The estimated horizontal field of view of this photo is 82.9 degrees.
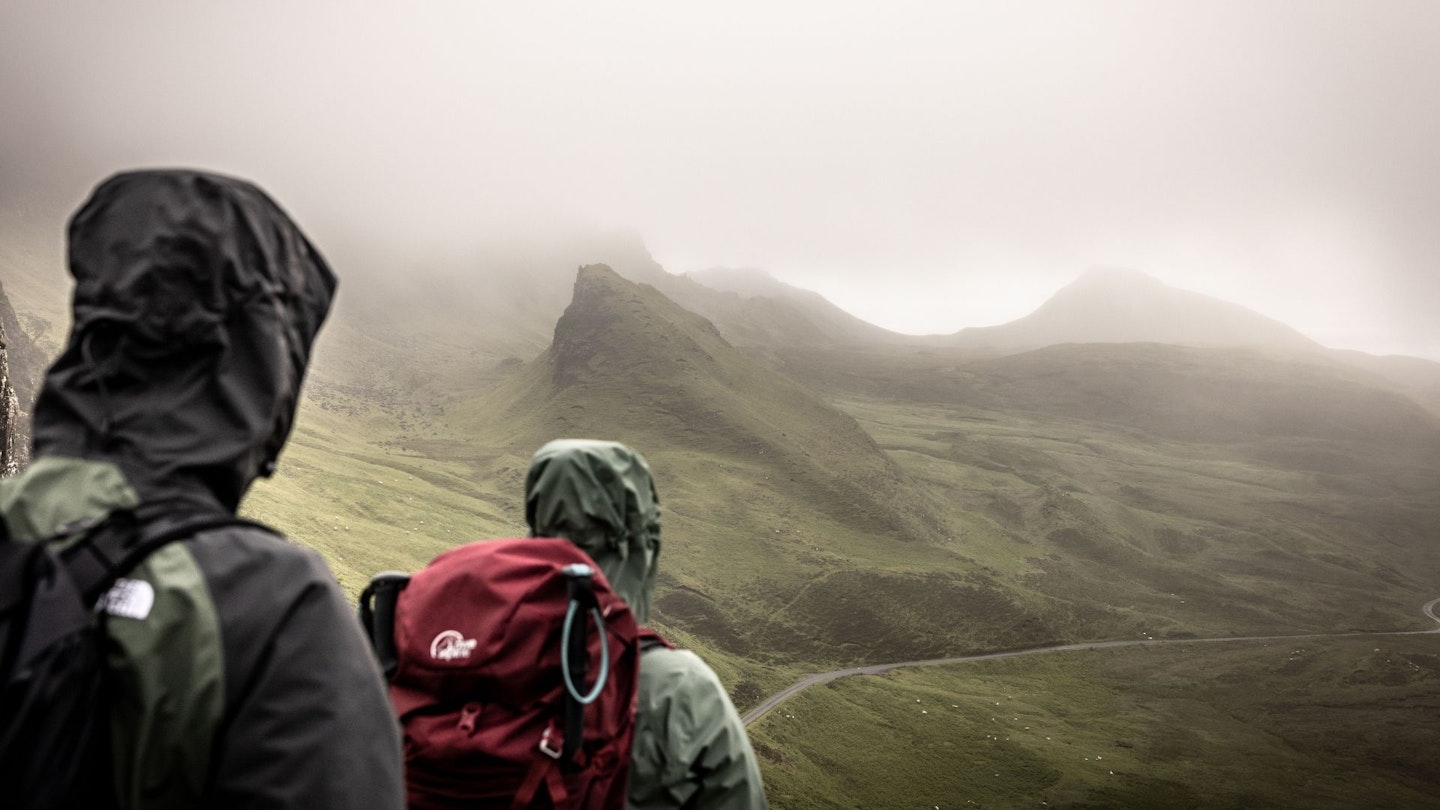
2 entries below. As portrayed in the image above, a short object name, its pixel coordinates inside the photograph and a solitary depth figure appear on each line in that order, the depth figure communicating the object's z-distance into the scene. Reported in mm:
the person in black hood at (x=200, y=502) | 2207
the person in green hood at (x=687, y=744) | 4820
